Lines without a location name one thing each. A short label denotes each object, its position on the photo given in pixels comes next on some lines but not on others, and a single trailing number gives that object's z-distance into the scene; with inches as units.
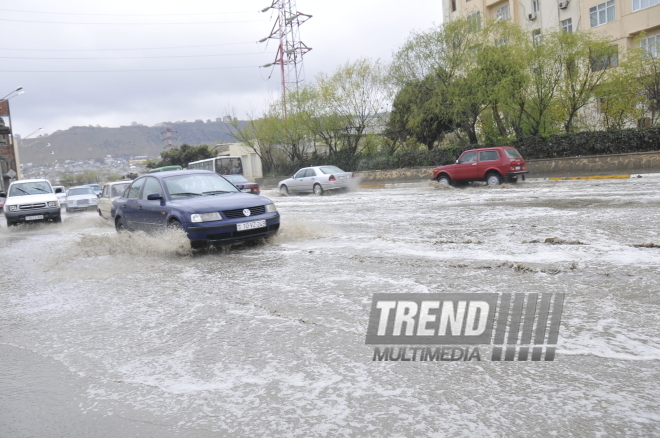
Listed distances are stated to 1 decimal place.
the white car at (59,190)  810.0
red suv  879.1
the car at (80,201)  1083.3
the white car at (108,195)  734.1
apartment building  1273.4
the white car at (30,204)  725.9
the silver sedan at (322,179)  1053.8
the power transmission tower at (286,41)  1883.6
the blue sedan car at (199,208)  361.7
